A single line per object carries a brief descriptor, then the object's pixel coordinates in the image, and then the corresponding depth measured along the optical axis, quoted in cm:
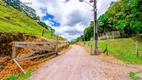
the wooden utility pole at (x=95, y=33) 717
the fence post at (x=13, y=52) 383
